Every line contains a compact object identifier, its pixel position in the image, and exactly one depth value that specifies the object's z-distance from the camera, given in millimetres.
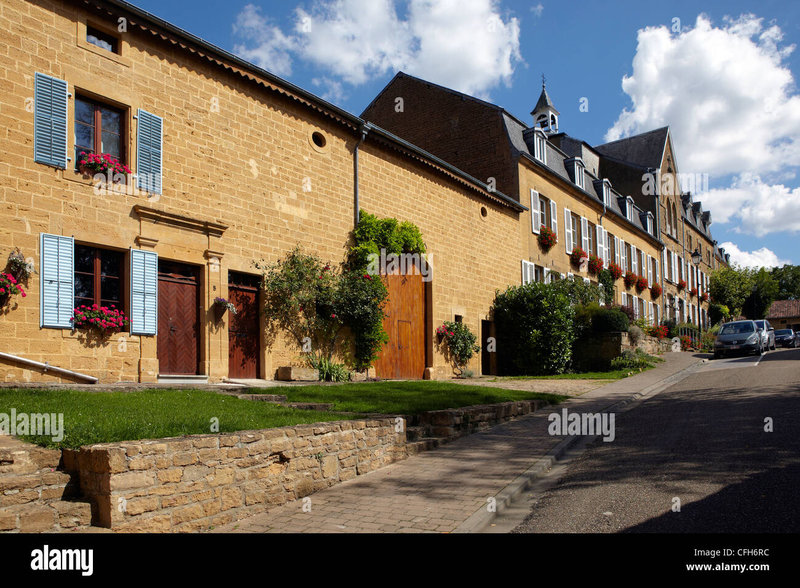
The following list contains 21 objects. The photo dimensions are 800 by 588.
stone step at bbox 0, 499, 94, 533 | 4418
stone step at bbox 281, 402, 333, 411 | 9152
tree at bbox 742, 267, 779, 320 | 56219
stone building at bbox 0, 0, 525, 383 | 9953
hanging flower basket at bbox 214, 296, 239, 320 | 12496
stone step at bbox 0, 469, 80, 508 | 4523
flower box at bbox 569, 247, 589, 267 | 28297
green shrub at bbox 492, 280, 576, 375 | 21016
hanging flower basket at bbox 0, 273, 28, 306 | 9375
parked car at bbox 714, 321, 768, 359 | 24703
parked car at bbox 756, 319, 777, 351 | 27503
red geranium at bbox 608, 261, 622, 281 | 32244
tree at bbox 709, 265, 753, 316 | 52750
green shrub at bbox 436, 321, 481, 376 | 19219
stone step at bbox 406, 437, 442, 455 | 8320
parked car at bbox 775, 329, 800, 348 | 38312
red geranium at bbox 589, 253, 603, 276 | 30109
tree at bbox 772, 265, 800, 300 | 76938
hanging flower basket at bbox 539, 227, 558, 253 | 25812
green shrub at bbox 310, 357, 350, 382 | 14477
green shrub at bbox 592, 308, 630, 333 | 21344
